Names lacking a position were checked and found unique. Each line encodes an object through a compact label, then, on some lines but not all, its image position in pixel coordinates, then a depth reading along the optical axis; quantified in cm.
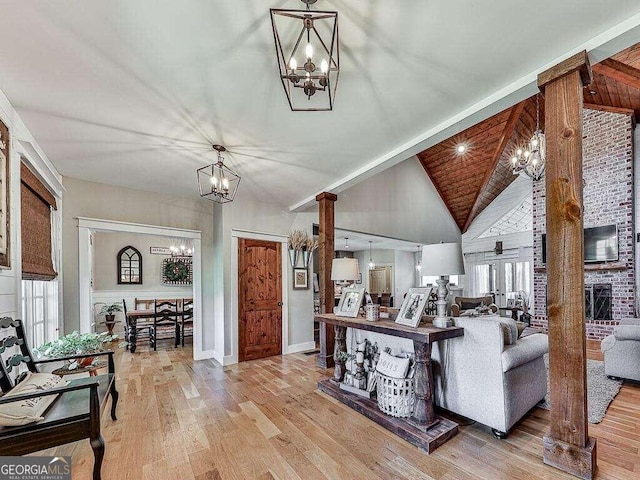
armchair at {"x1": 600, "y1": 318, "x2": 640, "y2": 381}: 336
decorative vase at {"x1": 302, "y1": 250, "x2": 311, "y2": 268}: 555
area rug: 273
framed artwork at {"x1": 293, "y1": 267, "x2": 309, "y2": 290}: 546
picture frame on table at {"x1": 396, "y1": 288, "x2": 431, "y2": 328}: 266
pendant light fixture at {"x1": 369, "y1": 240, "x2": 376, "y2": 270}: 1073
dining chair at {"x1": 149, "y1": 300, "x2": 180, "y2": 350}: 562
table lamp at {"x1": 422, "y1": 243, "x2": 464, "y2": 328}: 255
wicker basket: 254
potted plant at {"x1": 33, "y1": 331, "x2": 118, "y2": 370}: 267
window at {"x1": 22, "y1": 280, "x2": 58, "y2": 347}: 303
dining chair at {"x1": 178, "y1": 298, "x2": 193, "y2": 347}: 576
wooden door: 482
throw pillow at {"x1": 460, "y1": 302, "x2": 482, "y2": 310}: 654
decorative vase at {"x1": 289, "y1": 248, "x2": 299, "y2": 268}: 541
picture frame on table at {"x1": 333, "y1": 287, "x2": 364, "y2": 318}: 341
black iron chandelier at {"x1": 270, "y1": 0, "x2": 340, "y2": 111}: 151
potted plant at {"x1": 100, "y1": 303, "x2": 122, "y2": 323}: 672
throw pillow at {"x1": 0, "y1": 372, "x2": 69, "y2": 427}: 164
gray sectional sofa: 234
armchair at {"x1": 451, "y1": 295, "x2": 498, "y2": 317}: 650
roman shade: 272
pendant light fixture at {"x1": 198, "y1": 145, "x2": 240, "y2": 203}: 312
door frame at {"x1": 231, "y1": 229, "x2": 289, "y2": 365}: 468
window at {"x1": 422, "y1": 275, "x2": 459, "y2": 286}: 1050
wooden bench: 161
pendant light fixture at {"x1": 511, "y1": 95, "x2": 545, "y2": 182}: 394
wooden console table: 229
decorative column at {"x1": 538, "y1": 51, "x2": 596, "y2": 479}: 184
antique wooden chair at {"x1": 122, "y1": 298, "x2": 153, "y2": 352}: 538
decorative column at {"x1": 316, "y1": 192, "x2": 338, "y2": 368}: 425
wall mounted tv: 567
